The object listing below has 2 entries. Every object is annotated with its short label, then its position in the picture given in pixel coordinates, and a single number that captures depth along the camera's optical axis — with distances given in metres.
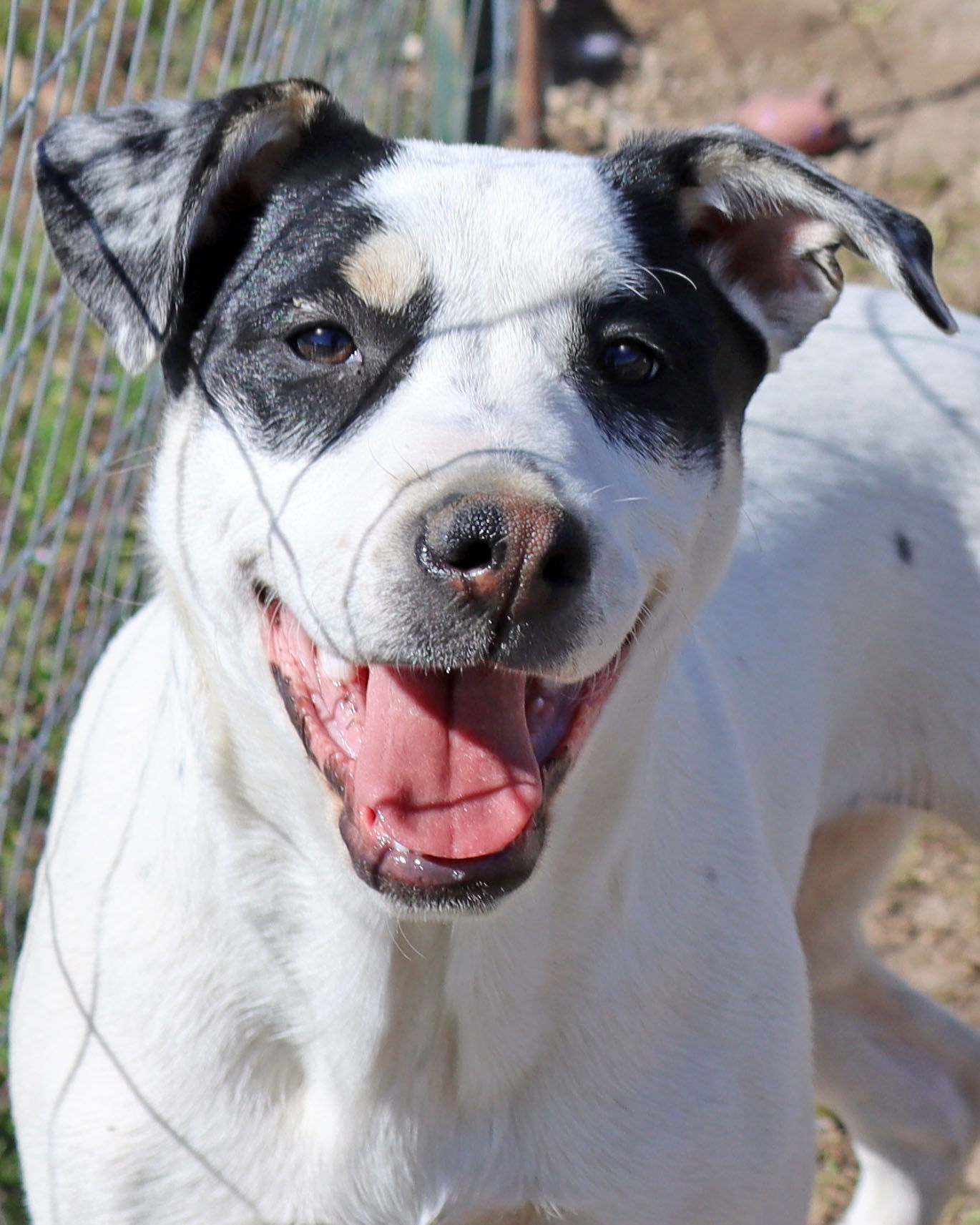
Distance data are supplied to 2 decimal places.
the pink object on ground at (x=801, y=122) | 6.16
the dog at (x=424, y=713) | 2.10
